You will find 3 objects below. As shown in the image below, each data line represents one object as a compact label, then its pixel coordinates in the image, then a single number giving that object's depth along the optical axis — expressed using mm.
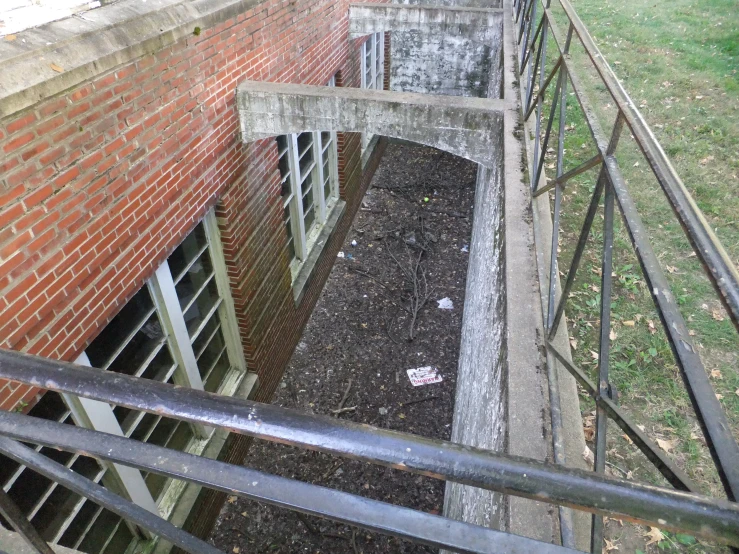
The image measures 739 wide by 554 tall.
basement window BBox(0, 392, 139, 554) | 3100
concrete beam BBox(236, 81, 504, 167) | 4414
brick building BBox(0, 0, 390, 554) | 2607
